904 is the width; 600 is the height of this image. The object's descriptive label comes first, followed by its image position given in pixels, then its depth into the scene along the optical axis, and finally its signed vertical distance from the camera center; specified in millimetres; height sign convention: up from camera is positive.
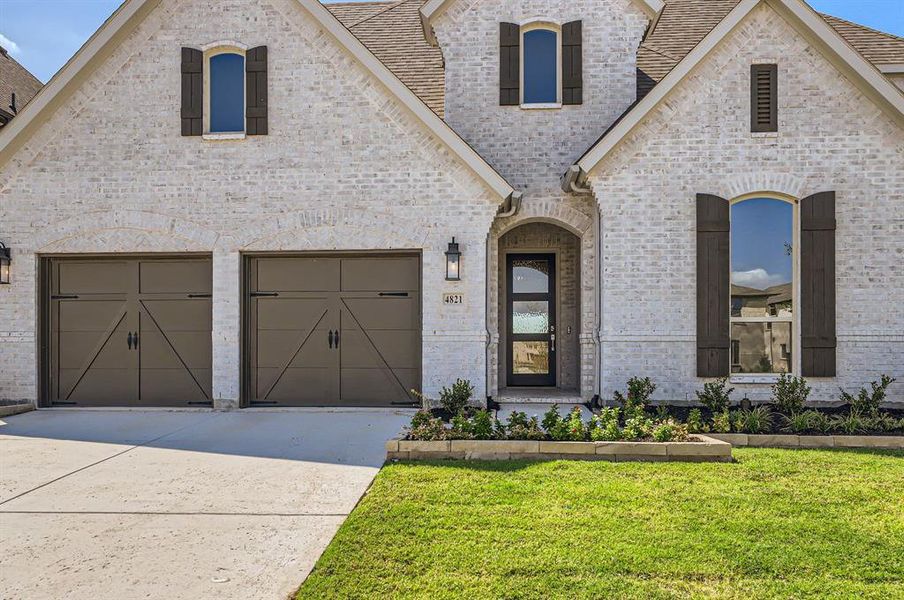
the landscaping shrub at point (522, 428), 6238 -1406
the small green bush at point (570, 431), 6199 -1406
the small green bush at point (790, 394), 7580 -1256
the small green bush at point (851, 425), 6777 -1469
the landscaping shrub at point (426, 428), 6195 -1399
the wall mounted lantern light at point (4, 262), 9203 +619
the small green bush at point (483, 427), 6191 -1371
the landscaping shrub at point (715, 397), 8180 -1378
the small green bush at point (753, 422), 6770 -1431
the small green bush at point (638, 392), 8539 -1353
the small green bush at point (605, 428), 6094 -1369
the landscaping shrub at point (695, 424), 6688 -1433
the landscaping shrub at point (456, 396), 8430 -1428
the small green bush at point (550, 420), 6343 -1324
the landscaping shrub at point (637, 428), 6164 -1385
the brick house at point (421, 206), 8750 +1531
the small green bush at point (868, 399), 7749 -1338
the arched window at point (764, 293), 8914 +146
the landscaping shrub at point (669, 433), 6117 -1410
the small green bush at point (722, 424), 6766 -1442
